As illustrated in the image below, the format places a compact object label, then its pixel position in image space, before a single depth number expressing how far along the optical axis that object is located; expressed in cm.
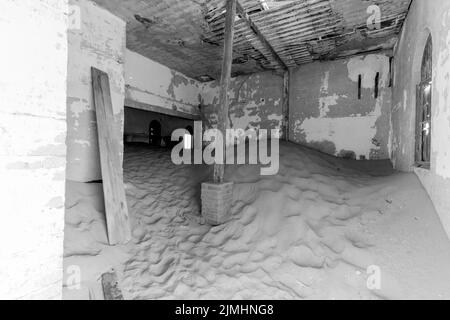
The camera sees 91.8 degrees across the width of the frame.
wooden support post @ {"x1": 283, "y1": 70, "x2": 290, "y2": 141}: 771
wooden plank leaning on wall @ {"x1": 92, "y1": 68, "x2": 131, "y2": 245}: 333
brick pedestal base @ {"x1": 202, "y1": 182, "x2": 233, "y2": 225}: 368
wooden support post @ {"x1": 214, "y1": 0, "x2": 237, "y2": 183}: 379
